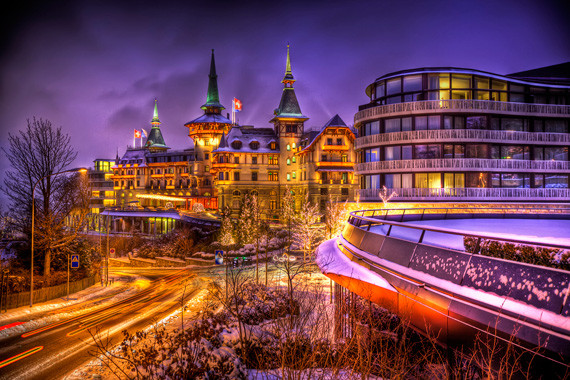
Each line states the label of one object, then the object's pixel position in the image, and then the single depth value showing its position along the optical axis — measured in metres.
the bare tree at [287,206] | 62.94
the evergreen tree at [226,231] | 52.27
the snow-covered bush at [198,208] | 67.88
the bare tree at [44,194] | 28.70
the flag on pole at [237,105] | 88.66
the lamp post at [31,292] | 24.71
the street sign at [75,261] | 30.39
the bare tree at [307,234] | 38.28
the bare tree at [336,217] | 35.94
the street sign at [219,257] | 39.12
